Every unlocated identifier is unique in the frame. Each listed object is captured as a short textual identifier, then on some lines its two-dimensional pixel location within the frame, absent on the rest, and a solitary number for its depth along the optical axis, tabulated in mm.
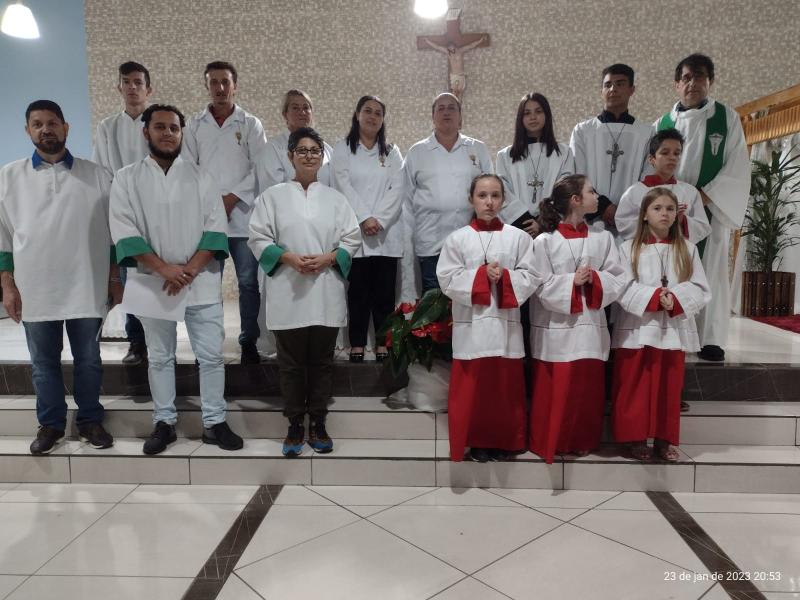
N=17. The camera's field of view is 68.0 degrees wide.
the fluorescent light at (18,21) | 5281
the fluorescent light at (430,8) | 5273
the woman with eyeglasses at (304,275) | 2557
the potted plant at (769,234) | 5016
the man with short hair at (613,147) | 3070
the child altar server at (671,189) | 2709
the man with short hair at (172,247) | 2568
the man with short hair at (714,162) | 3100
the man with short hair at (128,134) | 3131
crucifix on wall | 5777
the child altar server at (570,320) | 2428
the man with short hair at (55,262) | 2600
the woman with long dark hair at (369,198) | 3110
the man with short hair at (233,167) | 3201
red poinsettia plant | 2760
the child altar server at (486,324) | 2414
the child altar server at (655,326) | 2408
